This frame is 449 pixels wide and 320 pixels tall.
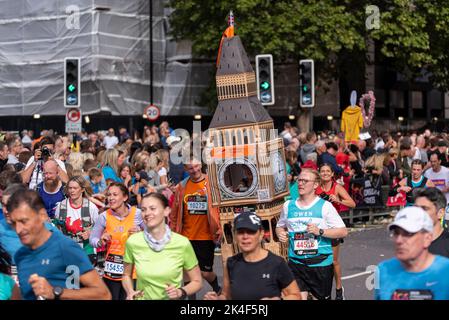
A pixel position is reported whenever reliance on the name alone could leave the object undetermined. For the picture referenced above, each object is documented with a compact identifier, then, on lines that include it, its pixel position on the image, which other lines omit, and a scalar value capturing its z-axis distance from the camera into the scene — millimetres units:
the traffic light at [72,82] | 24156
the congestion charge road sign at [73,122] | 23906
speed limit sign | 36219
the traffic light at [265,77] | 21828
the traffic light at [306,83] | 23672
